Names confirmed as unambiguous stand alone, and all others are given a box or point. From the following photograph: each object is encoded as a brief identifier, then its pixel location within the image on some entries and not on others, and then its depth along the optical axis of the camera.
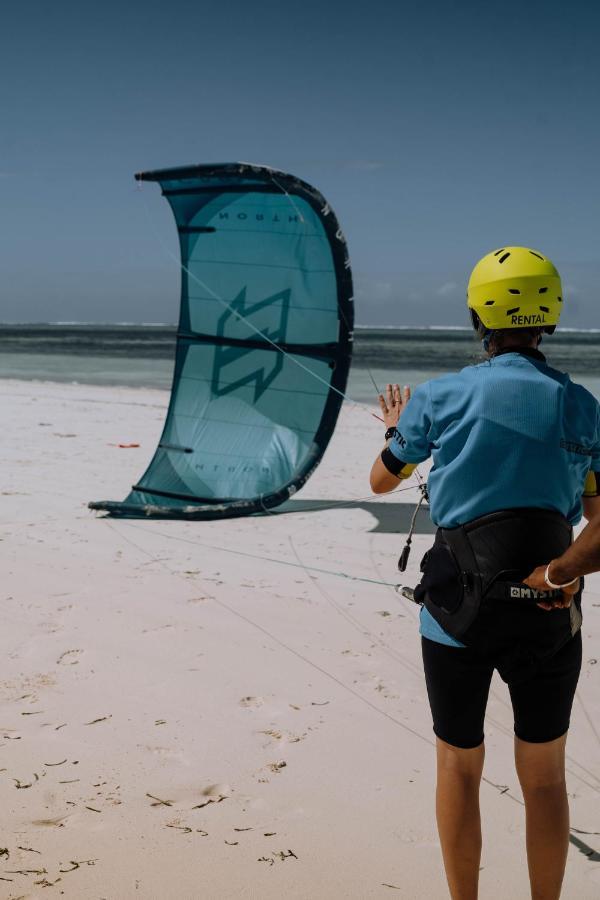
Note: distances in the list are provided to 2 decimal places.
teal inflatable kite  7.18
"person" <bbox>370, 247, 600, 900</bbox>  1.95
